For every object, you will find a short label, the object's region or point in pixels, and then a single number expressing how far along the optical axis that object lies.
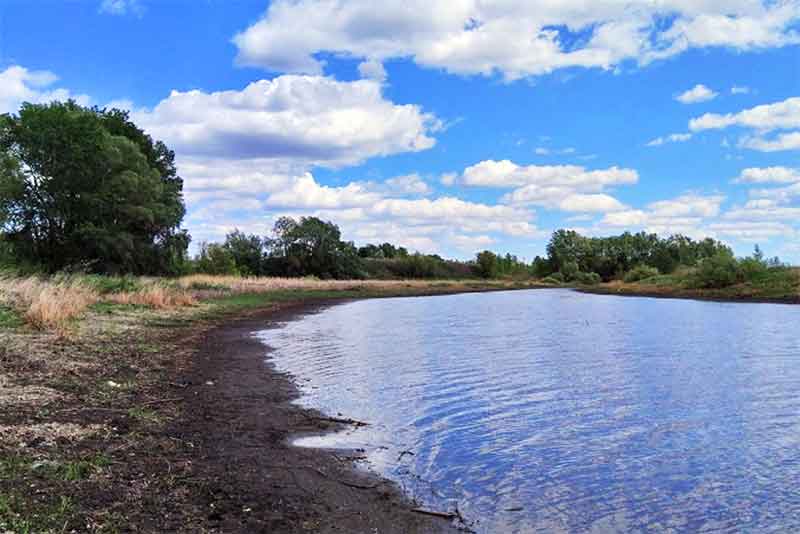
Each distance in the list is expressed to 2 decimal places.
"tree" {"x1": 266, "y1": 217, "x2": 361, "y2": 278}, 109.75
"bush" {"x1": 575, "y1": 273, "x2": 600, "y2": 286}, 116.69
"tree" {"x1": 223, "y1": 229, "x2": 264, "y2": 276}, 111.19
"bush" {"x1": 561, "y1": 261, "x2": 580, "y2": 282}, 126.31
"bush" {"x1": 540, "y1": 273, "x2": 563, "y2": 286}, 125.14
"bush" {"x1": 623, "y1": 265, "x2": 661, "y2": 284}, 94.00
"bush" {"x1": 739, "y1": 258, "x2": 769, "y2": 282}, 56.06
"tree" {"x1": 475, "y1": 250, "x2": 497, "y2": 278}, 150.50
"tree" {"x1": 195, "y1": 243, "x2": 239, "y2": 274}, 88.44
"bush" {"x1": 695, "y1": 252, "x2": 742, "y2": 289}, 58.06
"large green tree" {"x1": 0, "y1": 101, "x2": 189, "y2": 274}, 42.81
